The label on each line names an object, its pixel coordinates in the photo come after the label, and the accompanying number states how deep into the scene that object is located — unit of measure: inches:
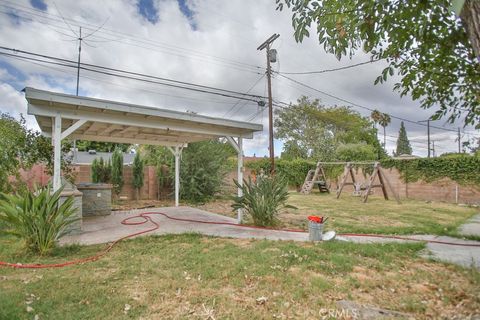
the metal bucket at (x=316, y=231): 194.7
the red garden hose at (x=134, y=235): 145.8
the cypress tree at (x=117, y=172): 444.1
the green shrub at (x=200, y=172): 450.0
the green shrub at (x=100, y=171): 438.5
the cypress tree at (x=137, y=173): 464.8
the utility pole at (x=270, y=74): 459.2
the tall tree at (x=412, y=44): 88.4
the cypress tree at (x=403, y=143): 1934.1
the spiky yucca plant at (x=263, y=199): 250.2
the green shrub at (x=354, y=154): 777.6
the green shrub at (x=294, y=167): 724.7
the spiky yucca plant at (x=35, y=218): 160.6
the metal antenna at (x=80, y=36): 394.3
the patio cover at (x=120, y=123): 188.2
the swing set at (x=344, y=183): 482.0
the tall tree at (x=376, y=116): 1320.1
